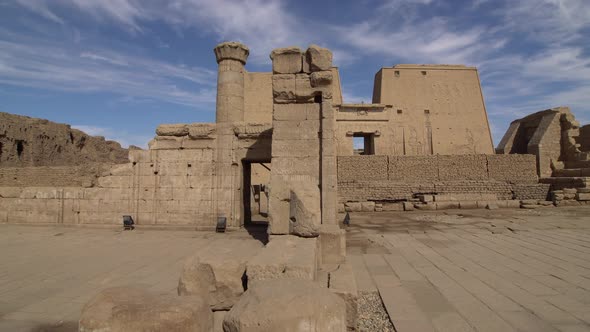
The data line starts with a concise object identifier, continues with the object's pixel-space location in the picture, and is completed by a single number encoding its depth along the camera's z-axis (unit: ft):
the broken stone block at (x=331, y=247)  15.74
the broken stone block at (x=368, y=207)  47.67
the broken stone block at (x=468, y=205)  47.06
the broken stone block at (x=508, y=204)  47.24
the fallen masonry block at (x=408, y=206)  47.50
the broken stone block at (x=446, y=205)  47.26
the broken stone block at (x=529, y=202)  47.42
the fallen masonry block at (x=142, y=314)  6.43
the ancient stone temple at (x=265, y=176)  21.63
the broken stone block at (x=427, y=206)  47.03
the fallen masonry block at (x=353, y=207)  47.73
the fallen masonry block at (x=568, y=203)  46.60
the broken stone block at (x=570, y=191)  47.75
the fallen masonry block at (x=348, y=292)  10.10
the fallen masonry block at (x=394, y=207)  48.03
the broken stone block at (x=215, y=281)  10.16
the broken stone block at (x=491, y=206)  46.34
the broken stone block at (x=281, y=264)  9.68
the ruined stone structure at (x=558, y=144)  57.26
